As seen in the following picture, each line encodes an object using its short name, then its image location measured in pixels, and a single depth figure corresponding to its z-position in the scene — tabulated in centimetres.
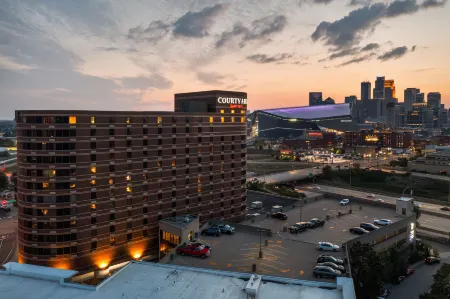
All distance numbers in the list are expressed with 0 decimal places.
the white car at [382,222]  6782
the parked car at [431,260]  7244
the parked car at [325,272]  4361
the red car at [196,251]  5266
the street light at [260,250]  5150
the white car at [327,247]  5284
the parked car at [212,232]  6294
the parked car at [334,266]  4533
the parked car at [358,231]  6306
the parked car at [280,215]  7425
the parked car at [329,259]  4720
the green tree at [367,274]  4922
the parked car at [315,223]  6725
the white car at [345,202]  8516
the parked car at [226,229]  6347
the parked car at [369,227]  6544
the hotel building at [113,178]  5694
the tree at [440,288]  4634
